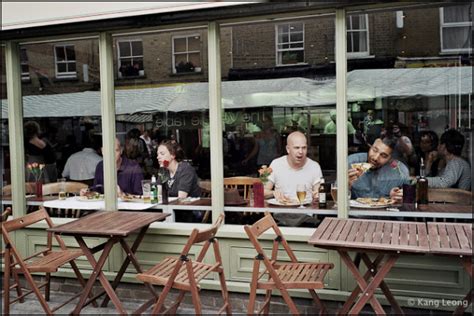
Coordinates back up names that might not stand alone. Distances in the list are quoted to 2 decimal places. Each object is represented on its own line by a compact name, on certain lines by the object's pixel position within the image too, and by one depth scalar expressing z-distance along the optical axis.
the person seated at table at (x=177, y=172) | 4.83
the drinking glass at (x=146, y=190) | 4.73
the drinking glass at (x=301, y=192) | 4.39
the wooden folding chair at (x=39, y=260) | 3.49
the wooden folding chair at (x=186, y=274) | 3.00
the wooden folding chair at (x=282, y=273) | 3.01
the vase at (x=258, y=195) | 4.51
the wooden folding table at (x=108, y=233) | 3.37
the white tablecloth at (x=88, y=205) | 4.52
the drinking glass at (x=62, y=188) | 5.03
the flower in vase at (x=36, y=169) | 4.98
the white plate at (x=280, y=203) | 4.33
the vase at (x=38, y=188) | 4.95
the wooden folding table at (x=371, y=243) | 2.74
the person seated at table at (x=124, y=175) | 4.63
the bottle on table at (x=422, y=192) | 4.14
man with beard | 4.30
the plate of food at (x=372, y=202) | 4.10
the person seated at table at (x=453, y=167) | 4.28
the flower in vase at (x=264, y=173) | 4.72
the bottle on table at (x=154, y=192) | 4.71
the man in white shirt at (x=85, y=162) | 4.88
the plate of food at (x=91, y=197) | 4.73
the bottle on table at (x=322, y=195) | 4.16
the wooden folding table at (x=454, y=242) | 2.62
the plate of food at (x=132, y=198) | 4.66
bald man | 4.49
